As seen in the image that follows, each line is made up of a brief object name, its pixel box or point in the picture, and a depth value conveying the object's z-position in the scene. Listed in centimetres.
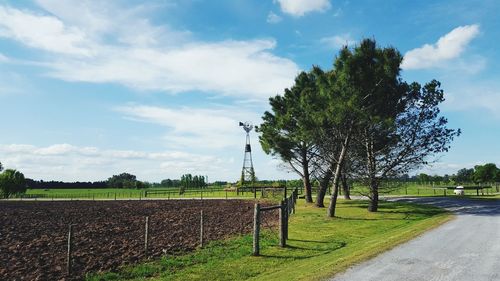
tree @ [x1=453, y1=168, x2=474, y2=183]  13435
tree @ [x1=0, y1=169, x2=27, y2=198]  10000
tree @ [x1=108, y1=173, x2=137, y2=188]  16875
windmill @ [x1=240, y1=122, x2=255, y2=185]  8056
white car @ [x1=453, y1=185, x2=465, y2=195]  6209
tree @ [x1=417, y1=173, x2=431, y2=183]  15012
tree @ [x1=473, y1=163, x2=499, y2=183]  11004
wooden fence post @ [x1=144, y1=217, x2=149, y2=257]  1590
